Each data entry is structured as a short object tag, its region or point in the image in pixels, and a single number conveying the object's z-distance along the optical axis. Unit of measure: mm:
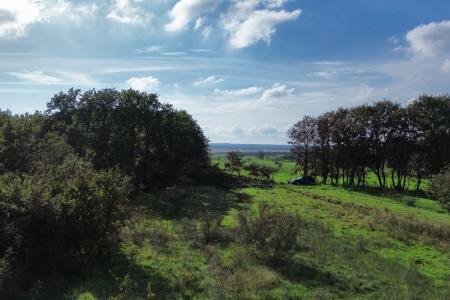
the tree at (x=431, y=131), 57188
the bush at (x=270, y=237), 18750
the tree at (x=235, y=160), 67438
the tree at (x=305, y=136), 68562
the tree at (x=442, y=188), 37031
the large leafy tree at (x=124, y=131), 47875
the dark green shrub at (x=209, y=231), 22564
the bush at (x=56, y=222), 15617
